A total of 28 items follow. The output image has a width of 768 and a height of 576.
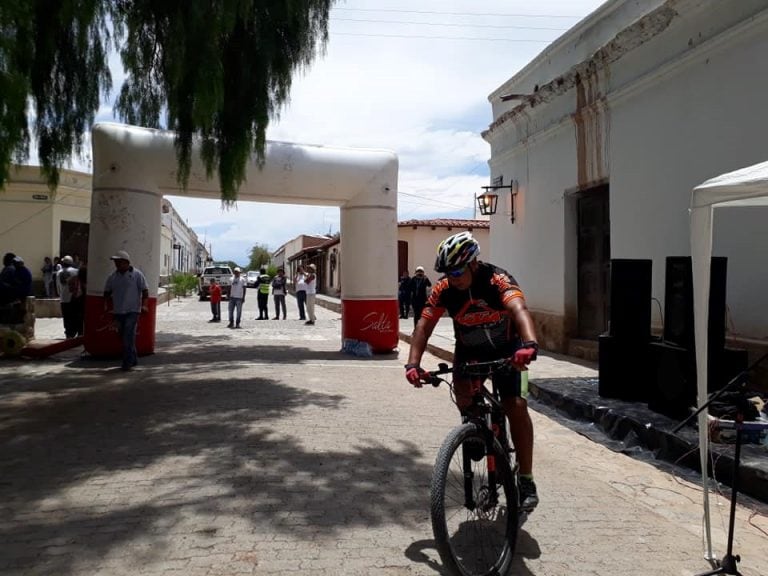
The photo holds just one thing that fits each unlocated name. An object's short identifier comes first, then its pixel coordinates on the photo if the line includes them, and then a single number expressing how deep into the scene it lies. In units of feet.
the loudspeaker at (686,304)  19.31
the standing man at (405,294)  67.62
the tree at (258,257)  352.28
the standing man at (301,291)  61.11
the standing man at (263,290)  62.28
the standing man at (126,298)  30.01
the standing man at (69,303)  39.97
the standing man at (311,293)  60.75
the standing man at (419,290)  48.80
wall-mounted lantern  45.48
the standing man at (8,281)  34.88
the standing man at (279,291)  66.80
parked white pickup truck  107.22
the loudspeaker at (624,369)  23.21
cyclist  11.72
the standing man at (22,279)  35.20
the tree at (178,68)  23.22
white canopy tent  11.82
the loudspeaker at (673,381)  19.57
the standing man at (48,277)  67.97
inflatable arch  32.73
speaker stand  10.46
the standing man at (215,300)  62.28
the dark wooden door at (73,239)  73.67
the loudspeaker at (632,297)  23.57
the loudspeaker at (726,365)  19.33
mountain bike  10.44
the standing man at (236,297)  55.67
